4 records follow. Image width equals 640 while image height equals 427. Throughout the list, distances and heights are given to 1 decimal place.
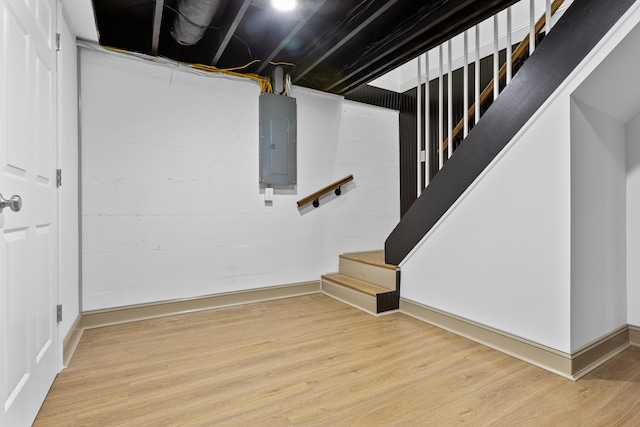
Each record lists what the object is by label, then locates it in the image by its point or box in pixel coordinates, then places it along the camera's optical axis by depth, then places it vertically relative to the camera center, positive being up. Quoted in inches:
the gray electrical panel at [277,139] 125.5 +28.6
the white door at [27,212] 45.0 -0.1
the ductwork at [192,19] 83.8 +53.4
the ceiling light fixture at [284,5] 85.5 +55.1
